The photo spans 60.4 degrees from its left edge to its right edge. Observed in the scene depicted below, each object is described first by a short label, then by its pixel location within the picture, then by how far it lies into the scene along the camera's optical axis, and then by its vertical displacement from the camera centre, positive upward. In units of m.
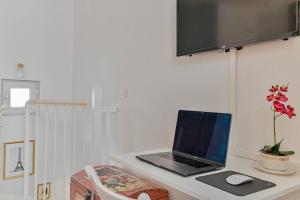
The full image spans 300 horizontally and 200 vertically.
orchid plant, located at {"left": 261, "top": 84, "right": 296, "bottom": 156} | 1.17 -0.03
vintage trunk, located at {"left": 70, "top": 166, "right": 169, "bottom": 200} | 1.32 -0.46
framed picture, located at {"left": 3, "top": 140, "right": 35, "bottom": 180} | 2.95 -0.72
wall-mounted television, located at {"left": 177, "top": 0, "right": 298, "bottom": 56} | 1.26 +0.44
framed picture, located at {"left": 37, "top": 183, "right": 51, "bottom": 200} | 3.11 -1.12
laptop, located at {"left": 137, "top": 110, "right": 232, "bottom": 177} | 1.25 -0.25
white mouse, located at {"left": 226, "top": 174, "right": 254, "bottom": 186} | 1.00 -0.31
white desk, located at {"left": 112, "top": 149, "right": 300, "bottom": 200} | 0.91 -0.33
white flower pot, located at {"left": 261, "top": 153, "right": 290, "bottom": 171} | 1.13 -0.27
